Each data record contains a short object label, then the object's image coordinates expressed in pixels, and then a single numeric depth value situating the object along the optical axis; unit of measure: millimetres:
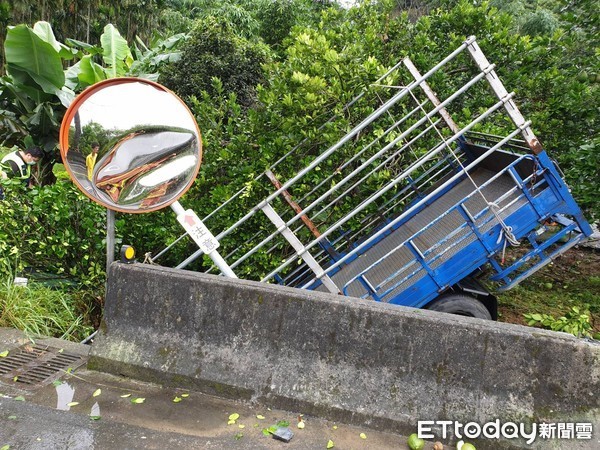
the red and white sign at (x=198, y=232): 3311
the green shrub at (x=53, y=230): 4668
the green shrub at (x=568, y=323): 3537
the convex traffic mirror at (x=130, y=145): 3057
